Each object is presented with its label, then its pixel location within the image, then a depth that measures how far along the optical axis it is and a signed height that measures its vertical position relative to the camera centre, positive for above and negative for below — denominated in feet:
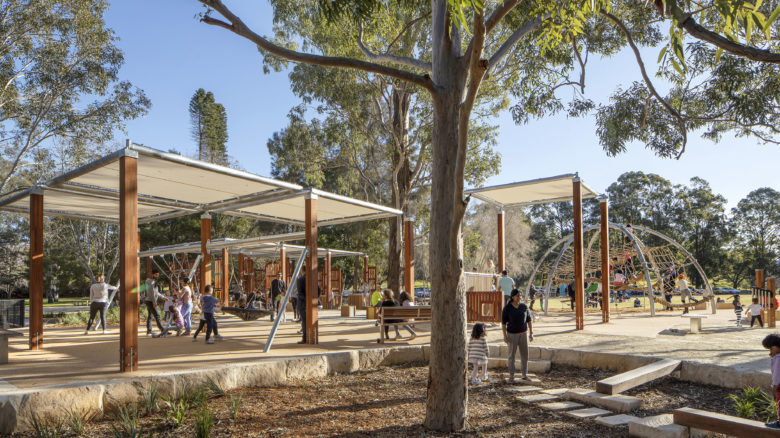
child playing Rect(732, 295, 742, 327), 44.83 -6.08
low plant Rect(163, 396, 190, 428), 18.47 -5.79
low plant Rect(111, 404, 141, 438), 16.46 -5.82
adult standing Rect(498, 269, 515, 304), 42.91 -2.93
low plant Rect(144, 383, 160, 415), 20.10 -5.71
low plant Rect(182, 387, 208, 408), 20.65 -5.82
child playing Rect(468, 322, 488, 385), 26.18 -5.27
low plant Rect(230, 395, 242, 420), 19.19 -5.79
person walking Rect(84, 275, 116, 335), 38.60 -3.00
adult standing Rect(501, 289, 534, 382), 26.08 -3.95
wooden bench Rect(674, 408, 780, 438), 14.52 -5.39
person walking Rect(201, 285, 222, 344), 33.65 -3.66
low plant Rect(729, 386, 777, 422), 19.53 -6.38
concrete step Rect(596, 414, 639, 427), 19.30 -6.65
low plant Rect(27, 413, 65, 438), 16.49 -5.73
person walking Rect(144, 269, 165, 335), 37.29 -2.99
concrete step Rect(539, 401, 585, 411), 21.50 -6.70
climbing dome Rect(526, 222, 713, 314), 63.04 -2.99
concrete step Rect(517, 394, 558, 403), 22.71 -6.72
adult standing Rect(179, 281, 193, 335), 37.86 -3.90
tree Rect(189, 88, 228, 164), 116.98 +29.92
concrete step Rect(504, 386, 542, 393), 24.69 -6.82
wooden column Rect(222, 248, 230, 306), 56.29 -2.37
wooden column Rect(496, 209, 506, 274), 50.74 +1.09
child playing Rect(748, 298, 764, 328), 43.04 -5.69
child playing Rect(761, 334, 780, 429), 15.60 -3.31
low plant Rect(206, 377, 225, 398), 22.11 -5.84
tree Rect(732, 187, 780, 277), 160.04 +6.97
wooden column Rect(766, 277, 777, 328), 41.50 -5.59
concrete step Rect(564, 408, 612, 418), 20.33 -6.67
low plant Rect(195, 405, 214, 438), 16.51 -5.52
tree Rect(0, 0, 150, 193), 54.80 +21.18
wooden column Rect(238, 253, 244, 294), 76.32 -1.54
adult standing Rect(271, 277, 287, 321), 53.29 -3.74
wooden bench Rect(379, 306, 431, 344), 34.01 -4.14
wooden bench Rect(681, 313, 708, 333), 38.99 -5.80
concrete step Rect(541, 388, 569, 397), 23.86 -6.78
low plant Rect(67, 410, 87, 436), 17.49 -5.78
